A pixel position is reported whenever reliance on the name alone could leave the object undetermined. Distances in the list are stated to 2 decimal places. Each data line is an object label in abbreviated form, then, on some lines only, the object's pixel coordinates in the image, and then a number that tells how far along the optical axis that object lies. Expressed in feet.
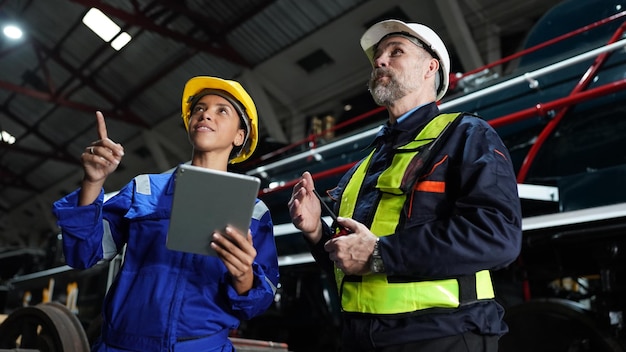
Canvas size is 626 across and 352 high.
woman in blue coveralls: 5.55
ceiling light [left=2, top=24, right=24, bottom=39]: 40.70
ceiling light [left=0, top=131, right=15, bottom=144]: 63.00
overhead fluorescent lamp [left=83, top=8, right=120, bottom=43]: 39.01
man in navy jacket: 4.93
